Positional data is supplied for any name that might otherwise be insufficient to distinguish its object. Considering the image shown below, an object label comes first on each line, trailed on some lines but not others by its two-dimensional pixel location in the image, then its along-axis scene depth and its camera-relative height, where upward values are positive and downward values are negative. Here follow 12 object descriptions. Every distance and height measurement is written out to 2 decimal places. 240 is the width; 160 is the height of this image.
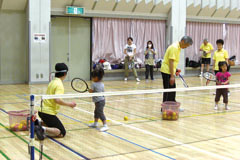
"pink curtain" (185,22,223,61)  21.56 +1.80
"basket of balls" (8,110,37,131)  7.26 -1.16
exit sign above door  16.81 +2.44
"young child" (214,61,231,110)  9.88 -0.43
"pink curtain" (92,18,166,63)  18.28 +1.46
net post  4.97 -0.87
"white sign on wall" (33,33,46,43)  16.12 +1.13
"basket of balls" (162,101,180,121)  8.59 -1.12
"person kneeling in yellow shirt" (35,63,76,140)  6.65 -0.85
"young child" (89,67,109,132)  7.38 -0.69
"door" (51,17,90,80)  17.34 +0.90
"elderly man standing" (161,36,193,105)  8.84 -0.01
